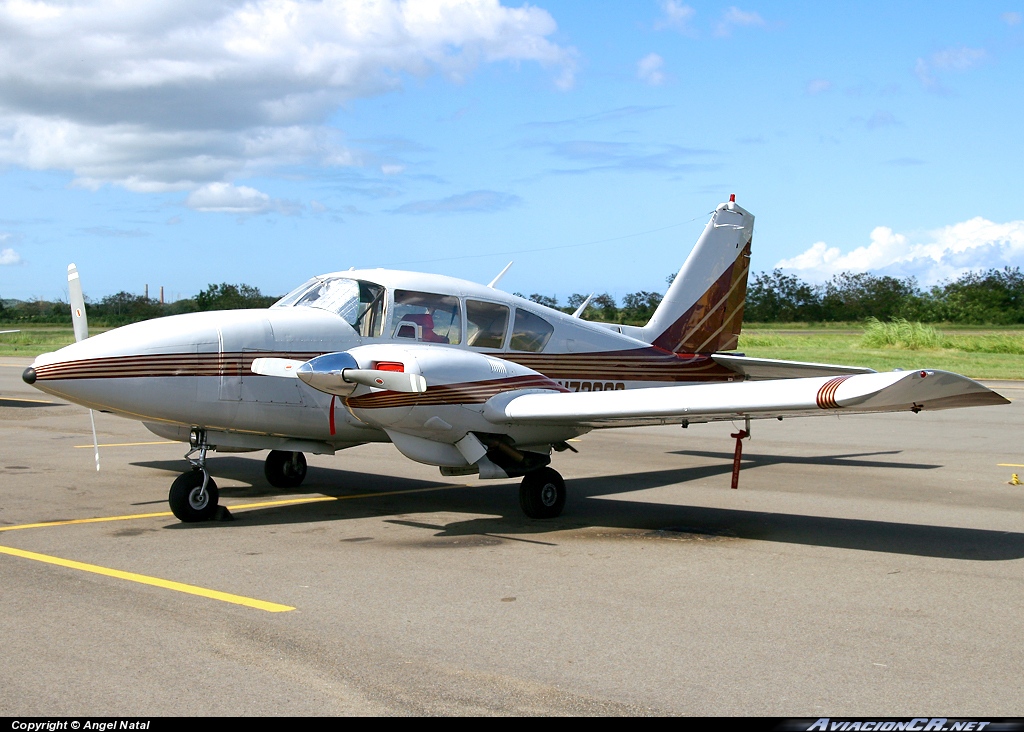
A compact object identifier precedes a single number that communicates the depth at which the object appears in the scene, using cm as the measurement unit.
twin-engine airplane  825
